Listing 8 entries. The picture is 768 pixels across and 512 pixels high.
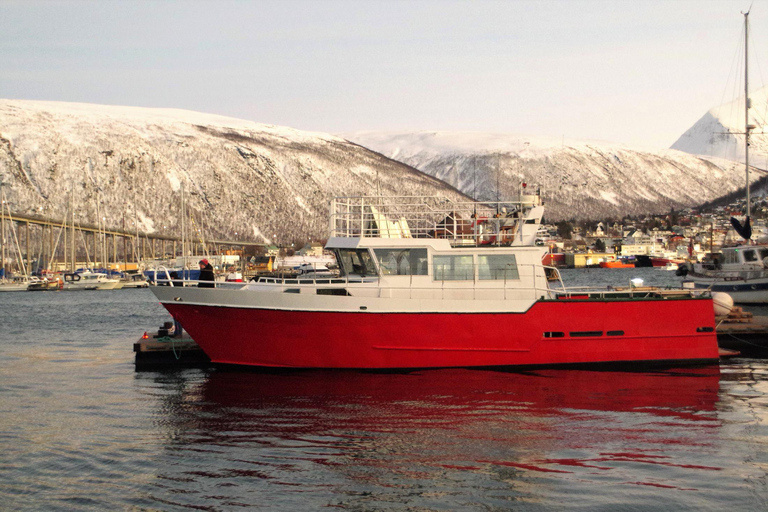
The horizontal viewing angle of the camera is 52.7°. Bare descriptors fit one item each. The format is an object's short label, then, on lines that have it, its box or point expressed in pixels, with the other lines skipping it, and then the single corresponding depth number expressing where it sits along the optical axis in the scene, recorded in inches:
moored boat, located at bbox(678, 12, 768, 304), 1625.2
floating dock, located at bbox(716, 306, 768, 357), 1063.0
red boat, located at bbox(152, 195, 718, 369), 813.2
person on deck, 877.8
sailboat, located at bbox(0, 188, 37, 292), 3293.3
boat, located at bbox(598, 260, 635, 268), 6156.5
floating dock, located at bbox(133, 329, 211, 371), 949.2
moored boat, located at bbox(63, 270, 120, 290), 3361.2
